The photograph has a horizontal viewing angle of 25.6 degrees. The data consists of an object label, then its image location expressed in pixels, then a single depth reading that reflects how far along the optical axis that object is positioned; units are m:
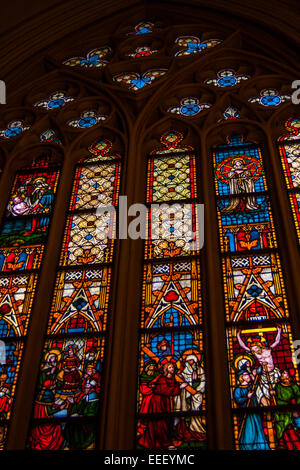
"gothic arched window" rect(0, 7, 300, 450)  5.42
